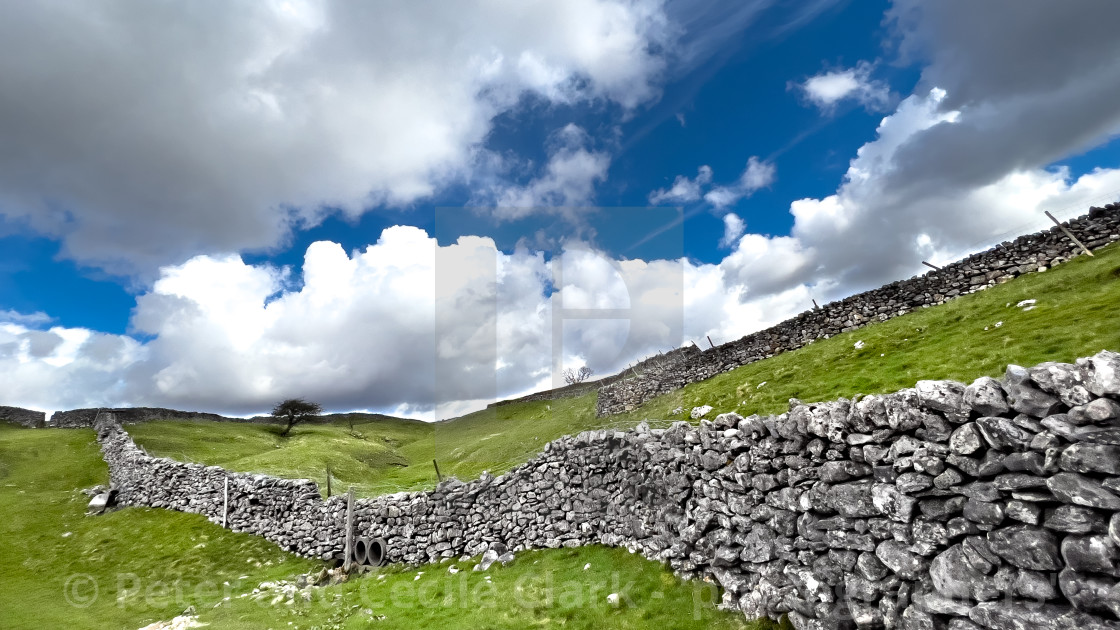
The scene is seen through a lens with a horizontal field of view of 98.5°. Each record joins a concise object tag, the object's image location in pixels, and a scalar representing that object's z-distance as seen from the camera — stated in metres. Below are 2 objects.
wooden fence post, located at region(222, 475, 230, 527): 21.08
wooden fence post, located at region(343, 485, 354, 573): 16.37
